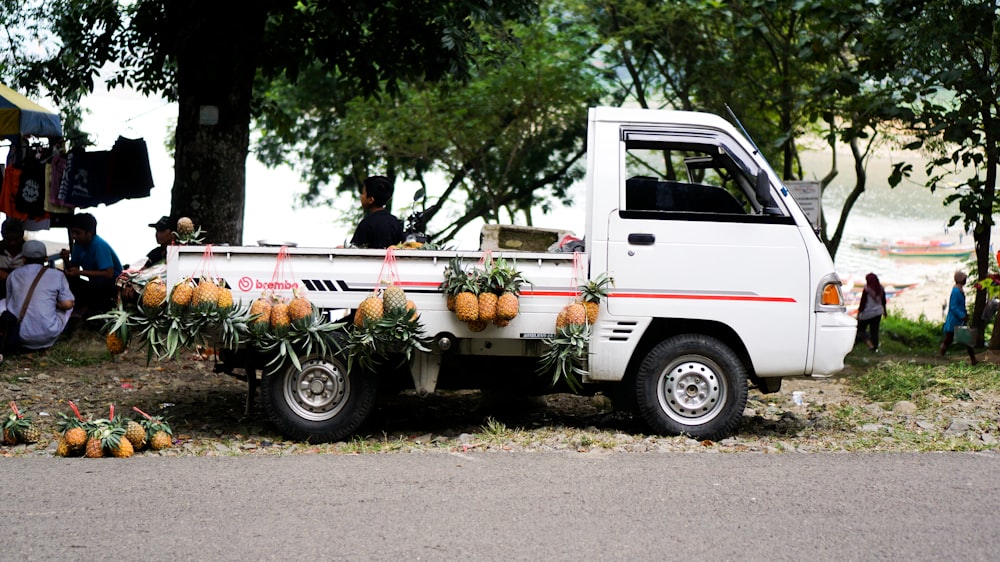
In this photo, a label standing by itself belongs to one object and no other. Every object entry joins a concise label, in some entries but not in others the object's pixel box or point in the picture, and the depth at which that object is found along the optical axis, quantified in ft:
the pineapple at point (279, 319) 24.71
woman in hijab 61.46
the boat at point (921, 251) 178.81
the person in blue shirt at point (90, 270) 41.93
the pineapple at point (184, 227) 25.79
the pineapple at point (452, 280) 25.16
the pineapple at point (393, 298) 24.81
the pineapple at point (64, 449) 24.45
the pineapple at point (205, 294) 24.35
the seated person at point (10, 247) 41.34
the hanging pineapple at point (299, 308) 24.75
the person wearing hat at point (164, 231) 36.81
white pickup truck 25.85
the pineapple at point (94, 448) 24.18
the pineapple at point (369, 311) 24.70
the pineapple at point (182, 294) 24.39
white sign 46.17
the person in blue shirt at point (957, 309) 56.39
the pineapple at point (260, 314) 24.84
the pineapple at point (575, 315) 25.27
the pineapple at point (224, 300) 24.54
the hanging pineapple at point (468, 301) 24.80
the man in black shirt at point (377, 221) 27.73
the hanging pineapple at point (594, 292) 25.53
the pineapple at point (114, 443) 24.25
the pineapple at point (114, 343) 24.71
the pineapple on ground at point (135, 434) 24.75
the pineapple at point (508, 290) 25.02
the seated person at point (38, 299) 37.65
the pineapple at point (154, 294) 24.62
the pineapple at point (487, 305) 24.91
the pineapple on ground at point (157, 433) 25.12
